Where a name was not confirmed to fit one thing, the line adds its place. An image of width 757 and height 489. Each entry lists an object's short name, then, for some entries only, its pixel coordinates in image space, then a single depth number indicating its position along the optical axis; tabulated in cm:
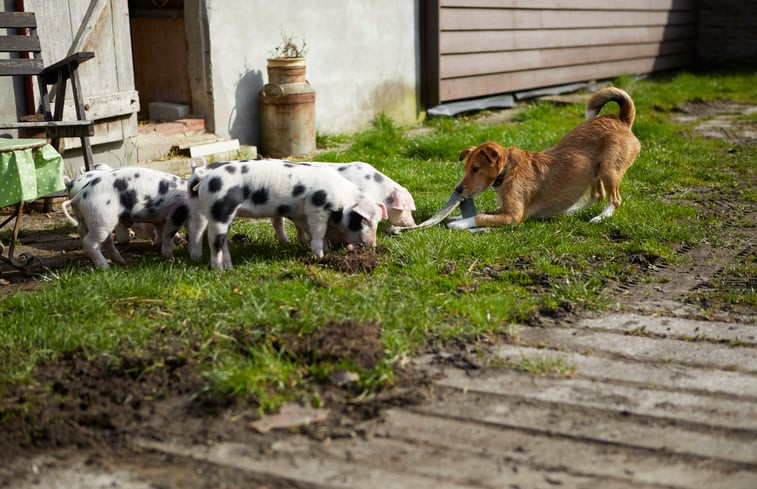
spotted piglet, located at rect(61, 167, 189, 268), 505
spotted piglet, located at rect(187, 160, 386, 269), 486
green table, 485
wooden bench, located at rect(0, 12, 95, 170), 605
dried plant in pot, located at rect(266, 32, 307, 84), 862
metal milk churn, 862
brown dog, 605
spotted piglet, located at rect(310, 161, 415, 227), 568
